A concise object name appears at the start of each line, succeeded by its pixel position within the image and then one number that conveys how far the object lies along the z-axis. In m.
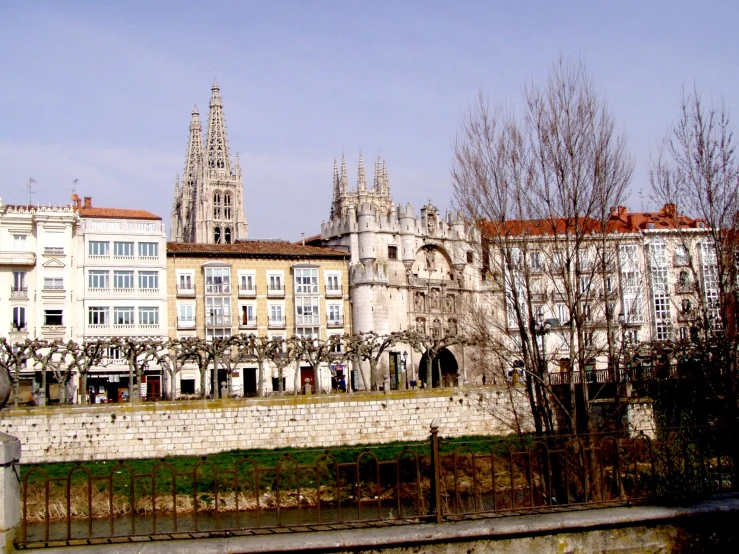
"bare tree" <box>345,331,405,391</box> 42.81
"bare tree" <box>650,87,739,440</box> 19.72
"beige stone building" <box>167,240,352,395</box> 52.00
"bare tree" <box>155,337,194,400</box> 40.59
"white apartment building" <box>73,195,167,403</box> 48.75
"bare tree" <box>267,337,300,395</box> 41.56
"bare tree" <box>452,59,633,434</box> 18.67
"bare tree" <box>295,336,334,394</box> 42.00
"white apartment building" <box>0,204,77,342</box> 47.19
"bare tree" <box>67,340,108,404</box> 39.47
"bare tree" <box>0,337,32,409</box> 37.82
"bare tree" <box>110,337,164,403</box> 40.16
